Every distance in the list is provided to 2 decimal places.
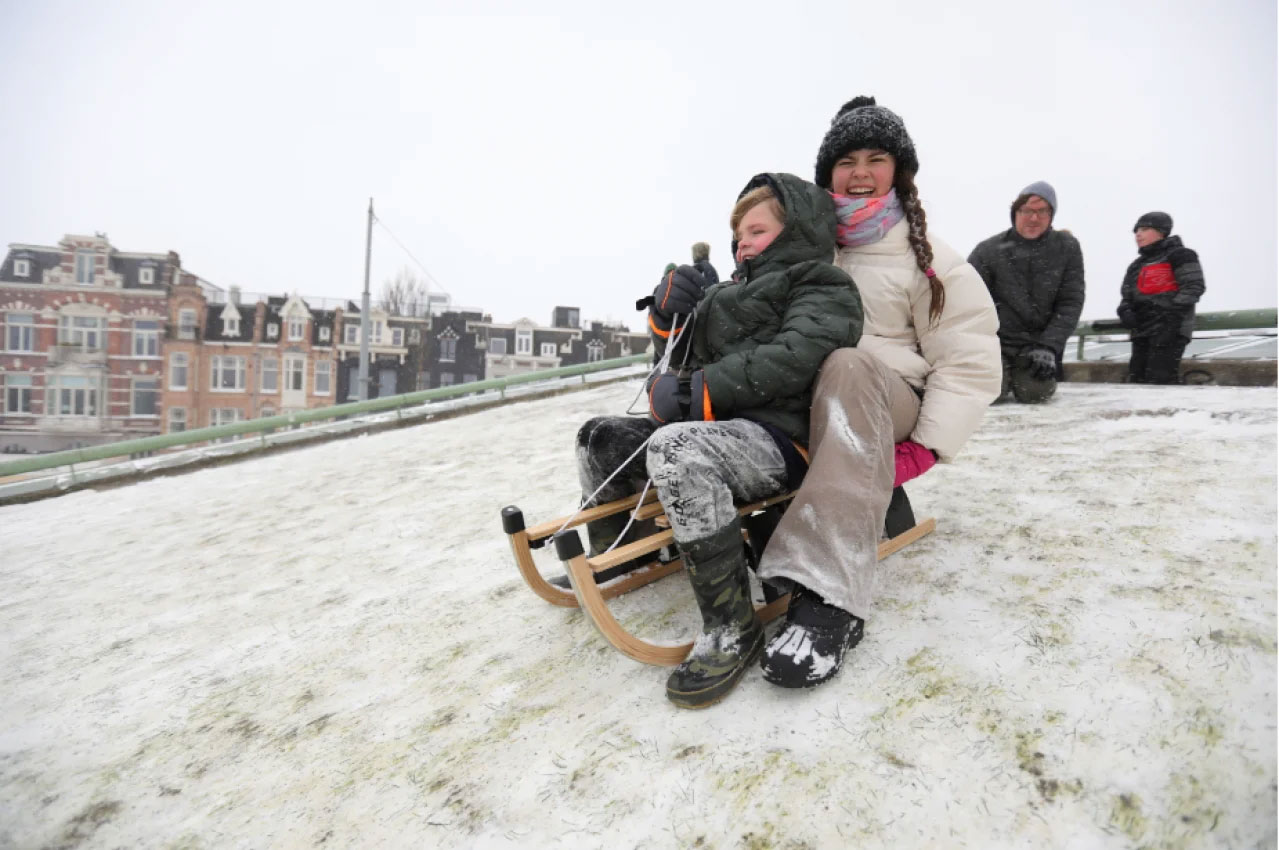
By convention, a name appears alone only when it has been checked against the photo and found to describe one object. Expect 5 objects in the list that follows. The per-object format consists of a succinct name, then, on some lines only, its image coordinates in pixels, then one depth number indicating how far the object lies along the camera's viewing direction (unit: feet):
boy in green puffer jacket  5.88
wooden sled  6.10
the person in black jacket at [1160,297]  18.39
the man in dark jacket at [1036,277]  16.33
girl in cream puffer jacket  5.88
